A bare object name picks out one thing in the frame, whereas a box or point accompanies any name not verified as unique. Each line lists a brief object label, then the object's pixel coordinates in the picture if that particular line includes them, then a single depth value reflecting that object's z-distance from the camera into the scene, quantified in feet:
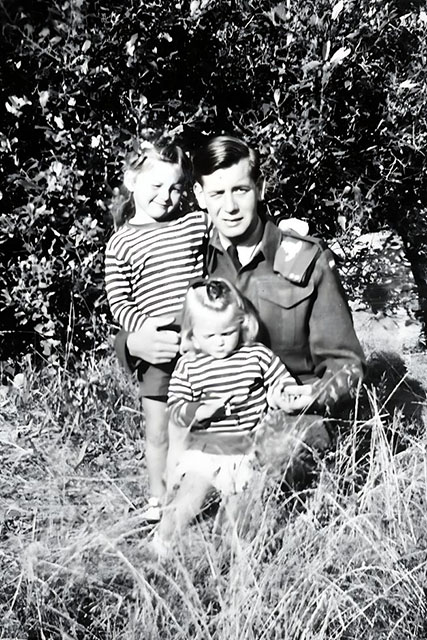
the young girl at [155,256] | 11.12
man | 11.25
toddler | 10.80
